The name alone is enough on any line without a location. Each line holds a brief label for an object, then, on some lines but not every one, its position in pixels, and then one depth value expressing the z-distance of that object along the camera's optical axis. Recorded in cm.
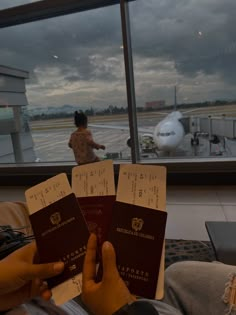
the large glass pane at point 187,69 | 288
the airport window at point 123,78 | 293
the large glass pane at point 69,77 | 312
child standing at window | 308
